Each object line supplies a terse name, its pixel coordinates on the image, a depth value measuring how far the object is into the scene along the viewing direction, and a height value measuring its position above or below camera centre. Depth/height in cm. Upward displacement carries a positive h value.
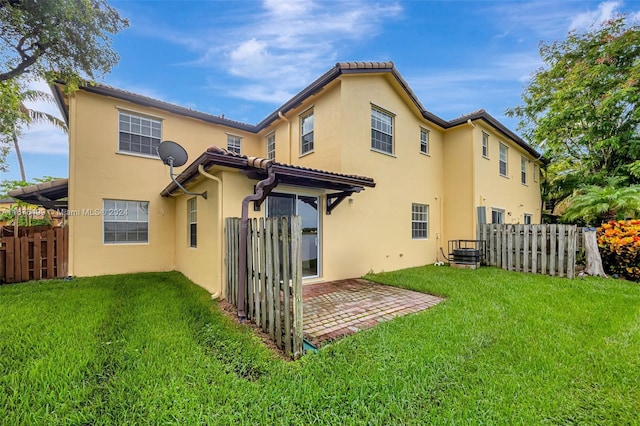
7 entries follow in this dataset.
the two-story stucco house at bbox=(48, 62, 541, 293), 735 +116
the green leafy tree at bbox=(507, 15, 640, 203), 1368 +638
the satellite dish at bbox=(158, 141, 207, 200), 629 +156
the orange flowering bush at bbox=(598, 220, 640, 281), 793 -106
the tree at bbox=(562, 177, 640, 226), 1023 +38
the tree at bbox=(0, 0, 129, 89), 617 +470
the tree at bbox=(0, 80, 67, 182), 887 +442
